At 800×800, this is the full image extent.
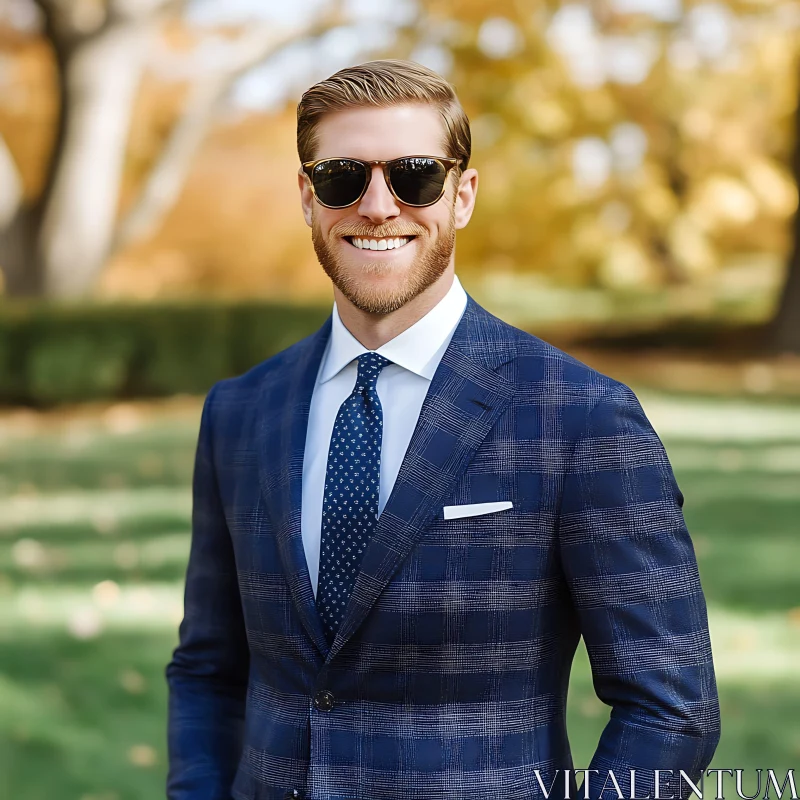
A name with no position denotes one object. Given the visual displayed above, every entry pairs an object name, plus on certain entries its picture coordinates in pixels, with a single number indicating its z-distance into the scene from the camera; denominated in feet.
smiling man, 6.58
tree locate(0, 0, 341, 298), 55.52
